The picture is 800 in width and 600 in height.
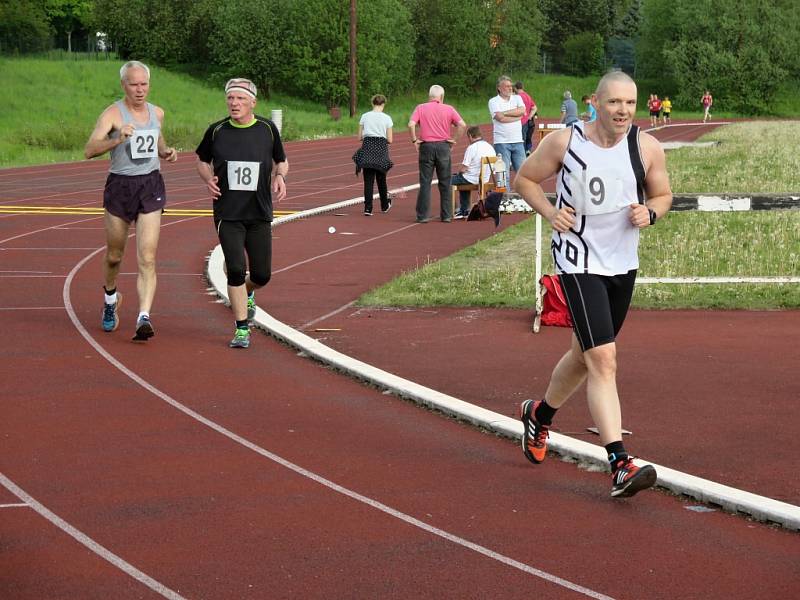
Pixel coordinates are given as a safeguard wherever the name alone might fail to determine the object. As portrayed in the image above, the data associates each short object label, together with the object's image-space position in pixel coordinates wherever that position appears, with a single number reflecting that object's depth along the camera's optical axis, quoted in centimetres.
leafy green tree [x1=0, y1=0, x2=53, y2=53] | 8950
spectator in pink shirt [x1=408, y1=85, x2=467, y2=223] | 1917
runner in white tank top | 629
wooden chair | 1980
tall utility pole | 6431
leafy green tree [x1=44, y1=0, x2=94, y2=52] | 10469
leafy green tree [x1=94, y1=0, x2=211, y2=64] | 9844
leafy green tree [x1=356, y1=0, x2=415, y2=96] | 9194
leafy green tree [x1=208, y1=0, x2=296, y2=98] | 9438
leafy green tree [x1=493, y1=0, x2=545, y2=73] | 11431
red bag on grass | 825
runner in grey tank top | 1052
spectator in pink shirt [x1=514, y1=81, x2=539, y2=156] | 2901
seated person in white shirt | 2000
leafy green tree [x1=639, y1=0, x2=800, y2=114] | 9625
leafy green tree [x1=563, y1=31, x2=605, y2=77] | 11681
